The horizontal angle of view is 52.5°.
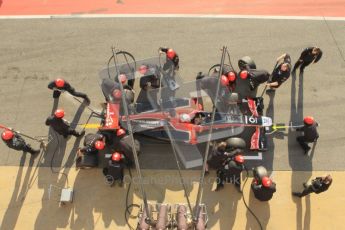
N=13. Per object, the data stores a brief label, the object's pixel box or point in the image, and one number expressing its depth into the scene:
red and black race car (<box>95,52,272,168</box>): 8.26
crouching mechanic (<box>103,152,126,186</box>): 7.98
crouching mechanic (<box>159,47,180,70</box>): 9.48
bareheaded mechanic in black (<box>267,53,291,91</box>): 9.15
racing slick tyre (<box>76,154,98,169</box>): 8.64
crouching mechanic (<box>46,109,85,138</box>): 8.33
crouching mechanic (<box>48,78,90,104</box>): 9.00
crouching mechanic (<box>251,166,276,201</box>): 7.64
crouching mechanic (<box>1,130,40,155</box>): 8.08
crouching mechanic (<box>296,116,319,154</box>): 8.38
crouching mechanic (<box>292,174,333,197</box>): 7.73
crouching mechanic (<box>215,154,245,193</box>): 7.93
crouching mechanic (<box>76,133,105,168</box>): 8.45
